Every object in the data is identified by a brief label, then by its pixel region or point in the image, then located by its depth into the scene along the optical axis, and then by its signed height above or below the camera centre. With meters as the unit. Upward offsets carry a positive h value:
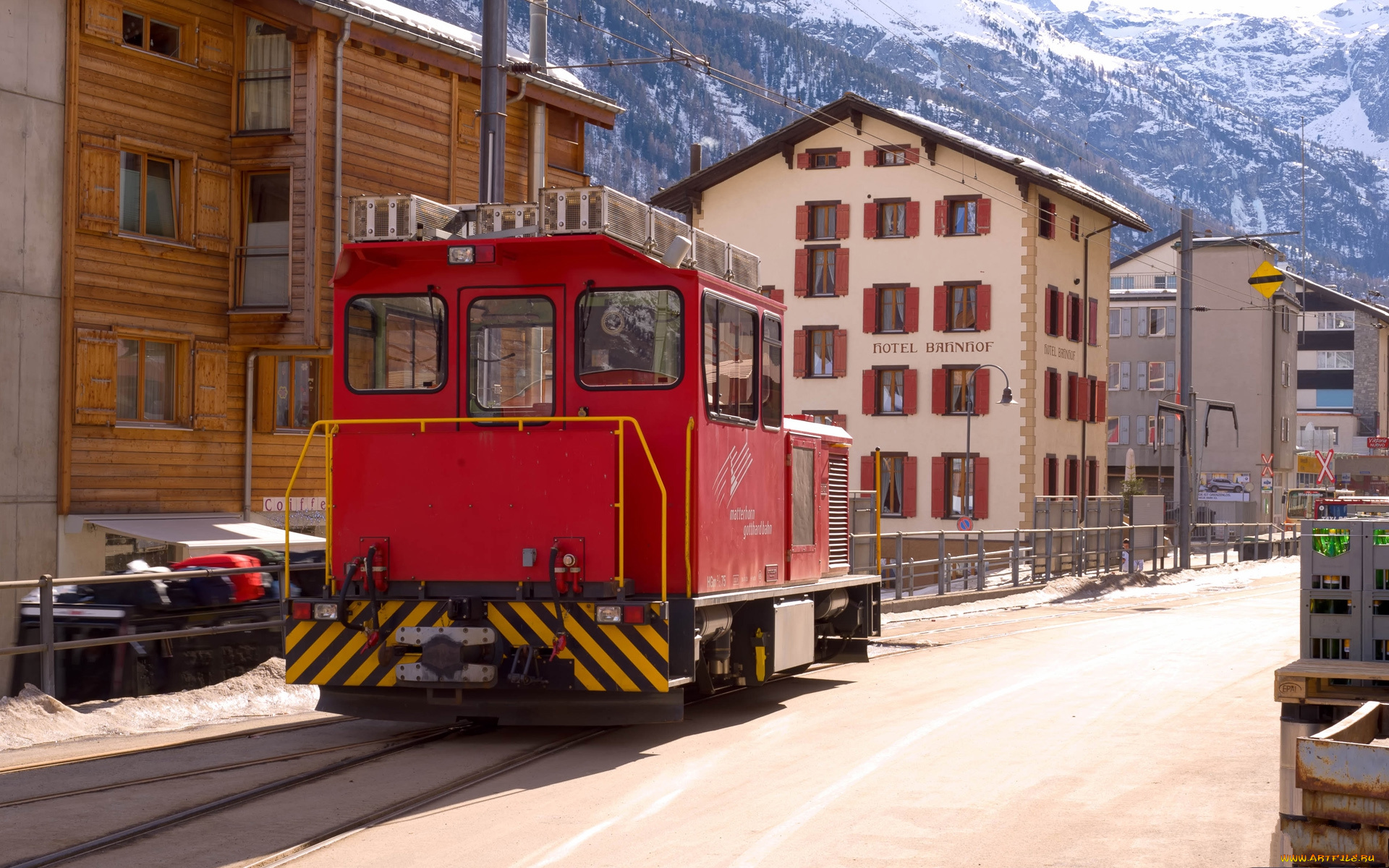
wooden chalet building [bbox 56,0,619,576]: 25.33 +4.07
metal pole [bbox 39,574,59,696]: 12.48 -1.37
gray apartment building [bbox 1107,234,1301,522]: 75.50 +5.48
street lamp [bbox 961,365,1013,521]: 39.81 +1.93
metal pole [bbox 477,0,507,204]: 15.17 +3.45
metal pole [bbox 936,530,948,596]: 28.16 -1.59
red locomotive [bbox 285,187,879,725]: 11.13 -0.01
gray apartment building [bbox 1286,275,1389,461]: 108.25 +7.12
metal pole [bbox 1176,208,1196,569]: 38.25 +2.76
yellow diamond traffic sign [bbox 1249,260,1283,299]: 38.94 +4.90
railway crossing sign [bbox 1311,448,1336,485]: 40.34 +0.25
